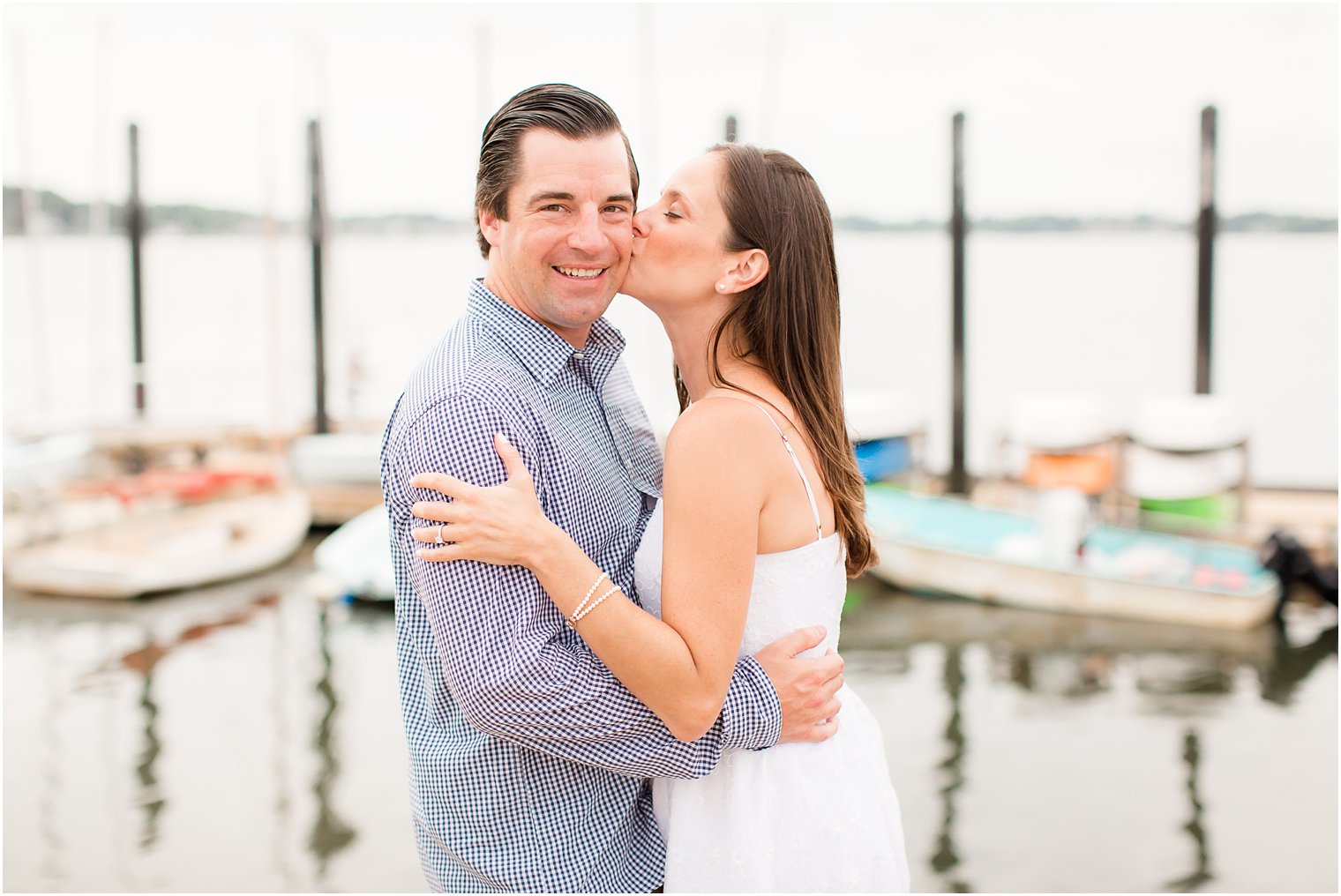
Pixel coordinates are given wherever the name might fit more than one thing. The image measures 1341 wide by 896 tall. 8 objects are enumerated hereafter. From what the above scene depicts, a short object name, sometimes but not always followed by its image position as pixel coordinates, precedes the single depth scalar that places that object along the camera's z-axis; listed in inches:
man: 53.1
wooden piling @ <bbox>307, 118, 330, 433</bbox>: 421.7
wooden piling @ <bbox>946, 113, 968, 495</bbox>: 373.1
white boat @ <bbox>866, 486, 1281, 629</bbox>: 279.9
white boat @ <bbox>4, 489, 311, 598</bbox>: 306.5
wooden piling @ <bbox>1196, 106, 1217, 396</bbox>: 348.5
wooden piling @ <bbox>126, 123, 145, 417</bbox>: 426.0
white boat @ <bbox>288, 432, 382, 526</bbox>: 390.9
